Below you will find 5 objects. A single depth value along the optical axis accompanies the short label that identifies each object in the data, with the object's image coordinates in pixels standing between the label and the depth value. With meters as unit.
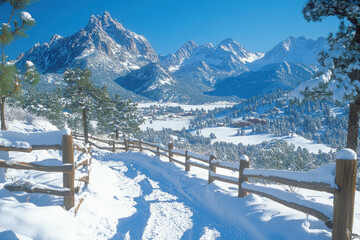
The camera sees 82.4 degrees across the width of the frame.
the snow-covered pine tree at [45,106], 42.12
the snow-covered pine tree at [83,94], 20.59
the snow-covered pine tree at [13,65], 5.37
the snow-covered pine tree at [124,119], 31.69
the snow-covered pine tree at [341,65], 6.00
